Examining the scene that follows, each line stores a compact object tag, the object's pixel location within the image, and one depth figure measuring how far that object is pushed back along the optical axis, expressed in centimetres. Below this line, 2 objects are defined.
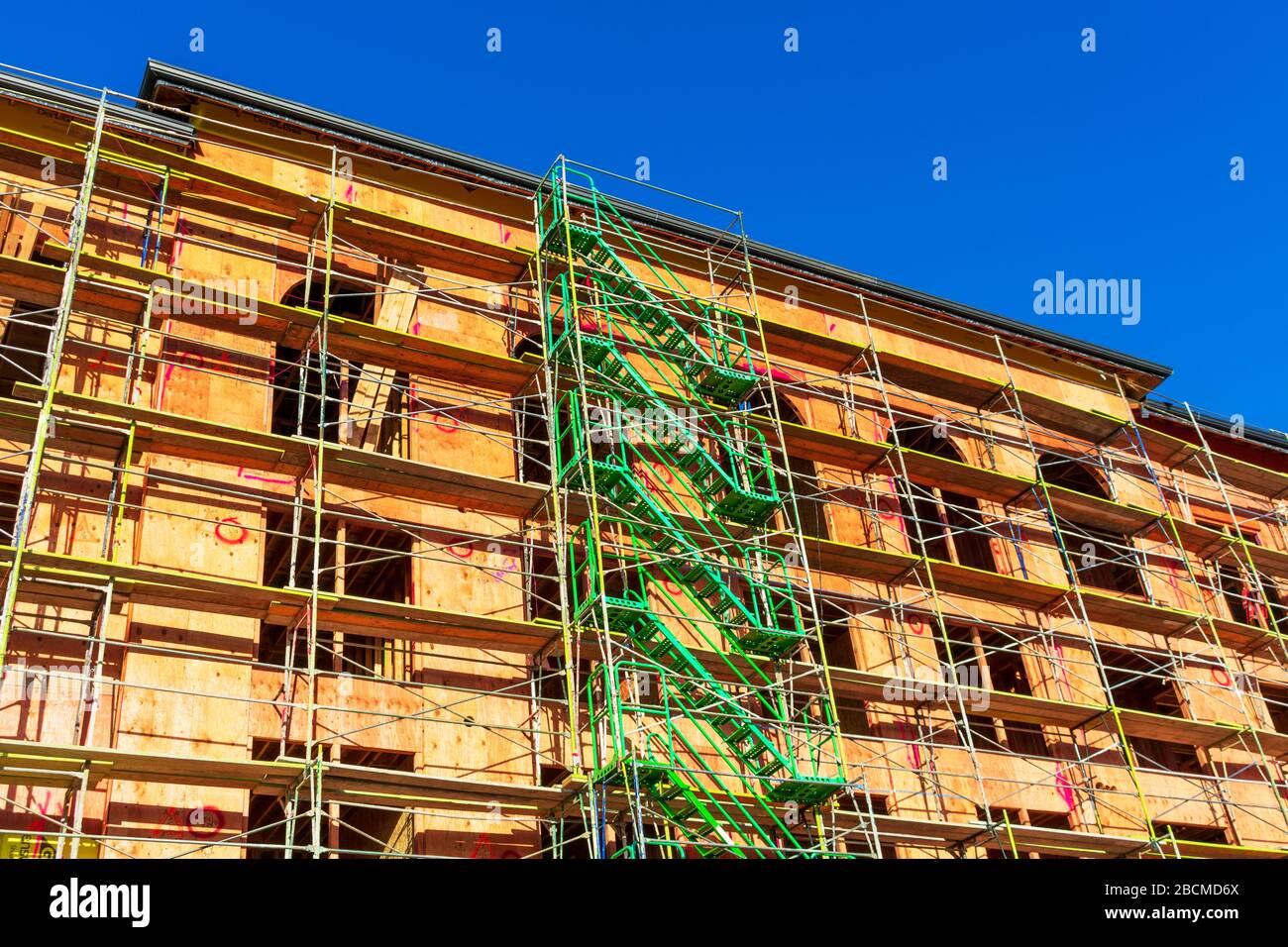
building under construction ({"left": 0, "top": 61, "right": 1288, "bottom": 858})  1603
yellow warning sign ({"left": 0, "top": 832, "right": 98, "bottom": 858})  1433
